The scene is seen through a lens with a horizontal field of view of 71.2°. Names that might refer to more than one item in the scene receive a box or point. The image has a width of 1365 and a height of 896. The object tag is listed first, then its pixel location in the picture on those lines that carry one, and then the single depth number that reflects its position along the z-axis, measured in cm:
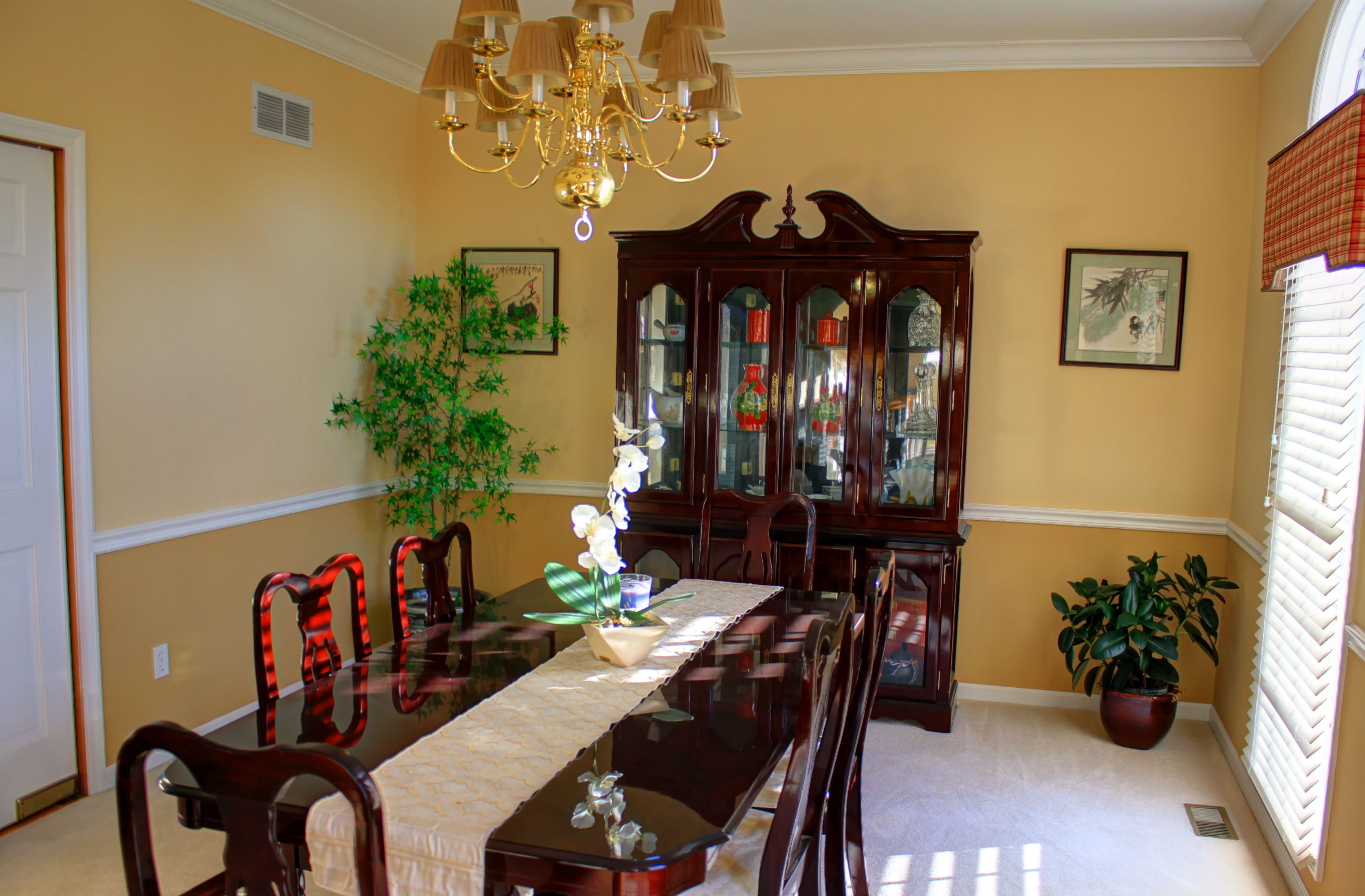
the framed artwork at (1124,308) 388
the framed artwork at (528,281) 446
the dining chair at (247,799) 120
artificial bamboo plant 410
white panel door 280
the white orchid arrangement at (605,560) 211
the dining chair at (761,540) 330
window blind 249
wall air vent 360
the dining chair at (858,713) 216
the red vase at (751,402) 387
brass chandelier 195
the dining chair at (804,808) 161
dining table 141
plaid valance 220
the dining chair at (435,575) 250
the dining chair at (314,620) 203
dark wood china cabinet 371
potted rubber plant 356
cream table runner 144
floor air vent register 299
